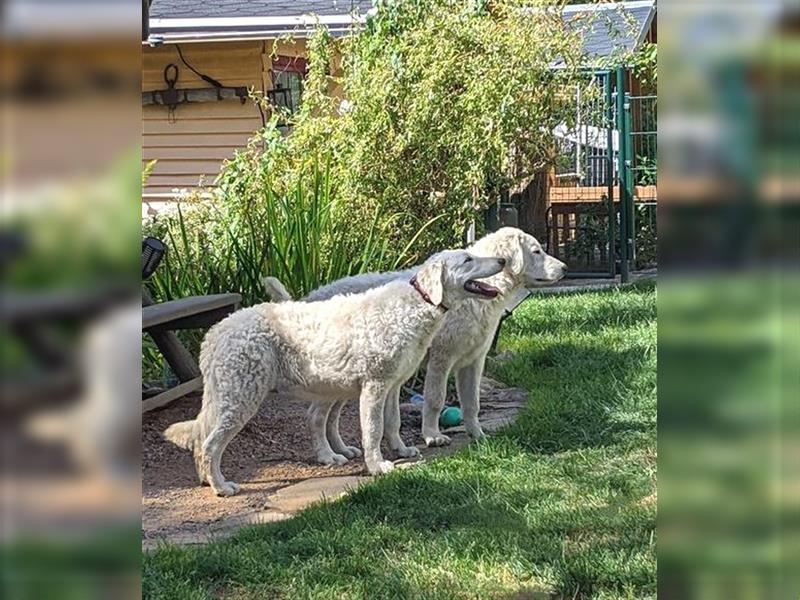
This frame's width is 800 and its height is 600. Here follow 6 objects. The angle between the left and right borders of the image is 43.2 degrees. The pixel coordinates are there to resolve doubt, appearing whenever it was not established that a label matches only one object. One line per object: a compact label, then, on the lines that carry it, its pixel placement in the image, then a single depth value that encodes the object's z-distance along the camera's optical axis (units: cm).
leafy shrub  820
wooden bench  604
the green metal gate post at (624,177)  1313
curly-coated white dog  525
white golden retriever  606
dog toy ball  675
